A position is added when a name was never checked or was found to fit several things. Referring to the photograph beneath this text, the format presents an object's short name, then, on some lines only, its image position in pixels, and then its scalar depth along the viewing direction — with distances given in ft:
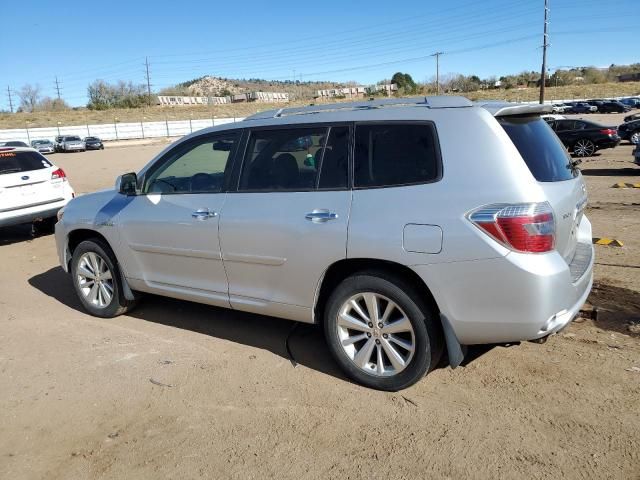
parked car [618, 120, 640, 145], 70.85
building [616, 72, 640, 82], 356.91
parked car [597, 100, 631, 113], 168.96
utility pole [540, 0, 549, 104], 157.58
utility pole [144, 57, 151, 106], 330.75
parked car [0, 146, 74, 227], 28.68
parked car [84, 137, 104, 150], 152.25
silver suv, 10.35
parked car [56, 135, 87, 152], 145.89
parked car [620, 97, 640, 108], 182.35
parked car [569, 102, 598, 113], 169.58
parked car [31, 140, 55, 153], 148.05
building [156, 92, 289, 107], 377.01
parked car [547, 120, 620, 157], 60.54
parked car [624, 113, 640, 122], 78.74
